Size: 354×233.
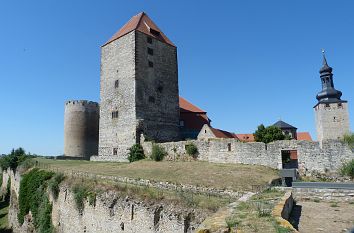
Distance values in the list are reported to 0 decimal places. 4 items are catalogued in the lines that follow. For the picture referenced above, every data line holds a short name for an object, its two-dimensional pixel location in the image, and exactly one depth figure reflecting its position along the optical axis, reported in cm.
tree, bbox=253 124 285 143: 3003
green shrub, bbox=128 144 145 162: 2848
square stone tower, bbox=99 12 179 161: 3042
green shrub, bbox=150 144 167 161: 2700
